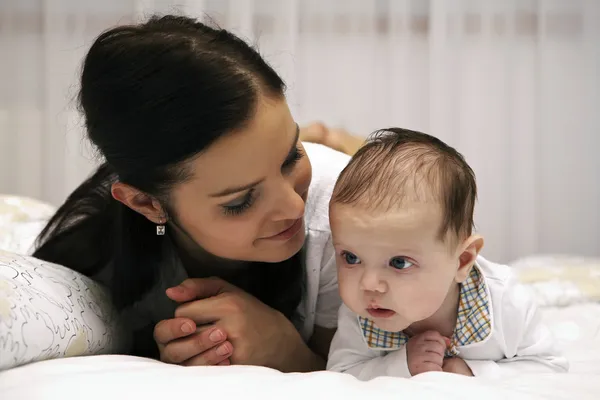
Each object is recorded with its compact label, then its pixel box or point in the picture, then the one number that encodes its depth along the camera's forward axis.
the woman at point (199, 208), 1.11
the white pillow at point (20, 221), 1.91
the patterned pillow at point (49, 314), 1.00
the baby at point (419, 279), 1.07
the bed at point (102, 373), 0.89
